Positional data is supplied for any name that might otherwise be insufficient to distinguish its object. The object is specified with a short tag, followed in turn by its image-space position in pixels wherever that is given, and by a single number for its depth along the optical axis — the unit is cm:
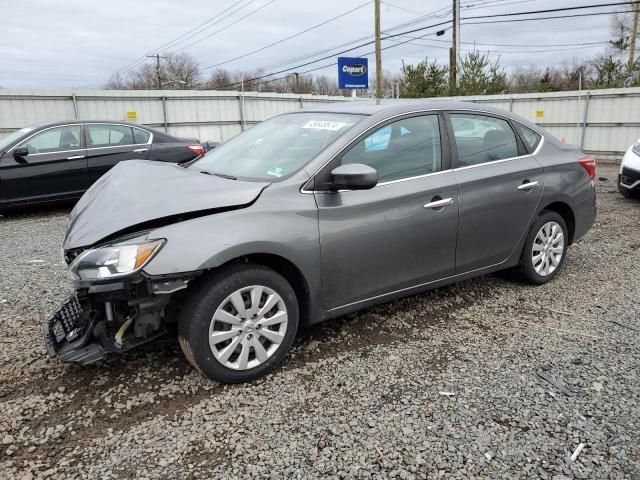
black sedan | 746
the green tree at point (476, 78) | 2342
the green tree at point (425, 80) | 2331
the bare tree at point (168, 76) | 5747
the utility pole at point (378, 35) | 2144
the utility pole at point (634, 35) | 3056
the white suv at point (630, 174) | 806
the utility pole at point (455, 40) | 2644
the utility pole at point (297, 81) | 5393
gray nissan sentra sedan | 265
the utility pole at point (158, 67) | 5605
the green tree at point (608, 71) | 2381
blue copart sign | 1614
